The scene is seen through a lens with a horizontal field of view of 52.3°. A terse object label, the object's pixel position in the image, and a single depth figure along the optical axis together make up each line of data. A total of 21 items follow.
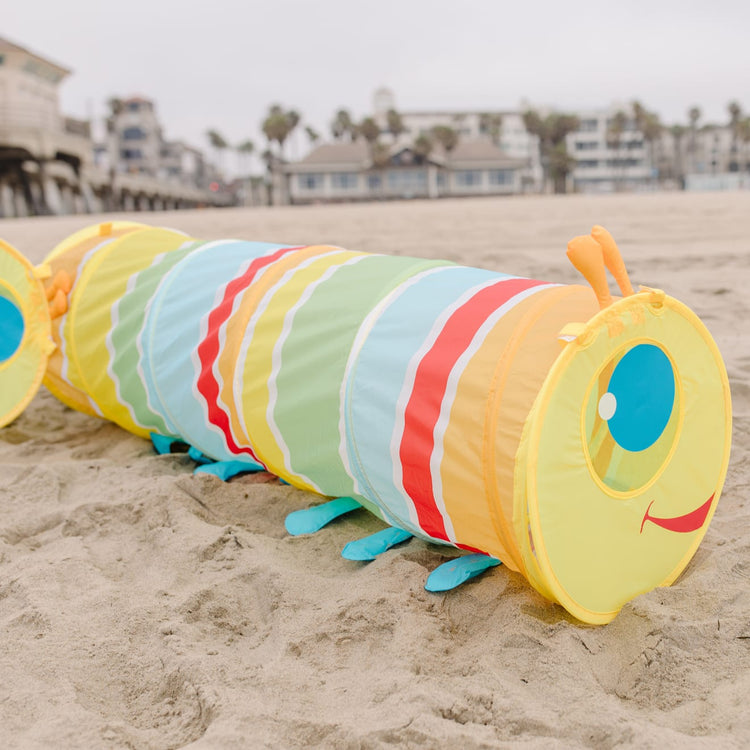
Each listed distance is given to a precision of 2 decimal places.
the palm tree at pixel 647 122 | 74.75
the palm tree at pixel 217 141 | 83.00
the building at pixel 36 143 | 29.09
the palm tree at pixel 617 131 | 73.88
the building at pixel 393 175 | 51.38
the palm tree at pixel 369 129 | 57.53
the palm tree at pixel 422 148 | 52.19
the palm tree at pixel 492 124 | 77.75
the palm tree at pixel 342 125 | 73.25
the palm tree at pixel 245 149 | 87.04
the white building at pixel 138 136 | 69.19
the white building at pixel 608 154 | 76.94
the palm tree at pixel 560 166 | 64.62
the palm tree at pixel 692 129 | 80.84
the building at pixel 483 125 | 76.38
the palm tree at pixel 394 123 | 65.19
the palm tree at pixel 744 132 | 71.61
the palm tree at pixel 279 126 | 62.94
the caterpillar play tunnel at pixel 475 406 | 1.82
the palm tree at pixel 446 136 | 55.34
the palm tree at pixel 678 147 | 82.14
